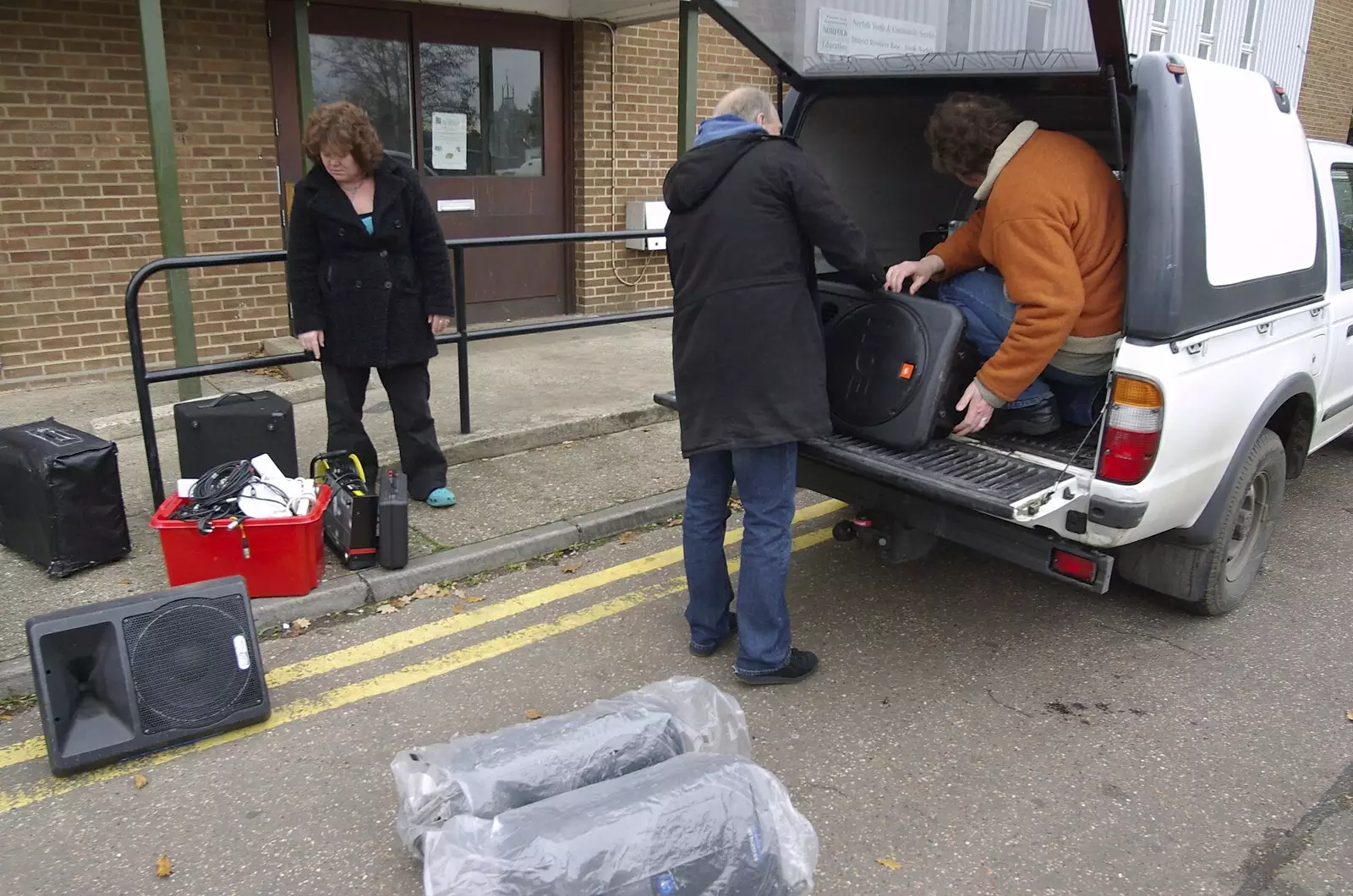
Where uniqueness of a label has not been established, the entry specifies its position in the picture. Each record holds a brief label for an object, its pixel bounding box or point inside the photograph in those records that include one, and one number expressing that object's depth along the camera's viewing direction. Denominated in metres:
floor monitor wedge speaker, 3.08
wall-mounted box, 9.23
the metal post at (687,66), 8.17
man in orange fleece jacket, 3.36
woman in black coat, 4.44
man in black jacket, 3.26
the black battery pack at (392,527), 4.24
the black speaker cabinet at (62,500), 4.08
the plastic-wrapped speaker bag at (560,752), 2.63
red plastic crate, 3.89
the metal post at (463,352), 5.43
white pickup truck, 3.26
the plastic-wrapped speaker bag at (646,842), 2.24
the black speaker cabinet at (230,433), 4.42
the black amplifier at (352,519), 4.28
